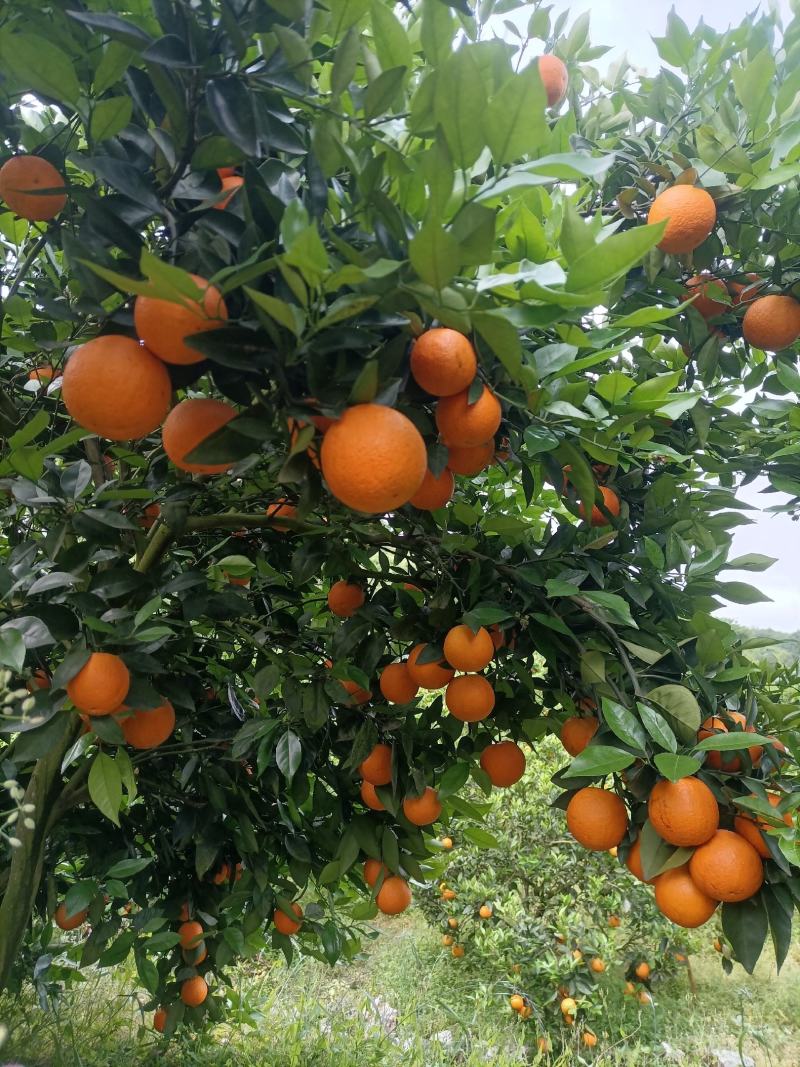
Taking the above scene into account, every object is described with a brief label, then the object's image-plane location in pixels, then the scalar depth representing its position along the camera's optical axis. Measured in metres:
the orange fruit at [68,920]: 1.61
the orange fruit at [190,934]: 1.64
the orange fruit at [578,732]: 1.09
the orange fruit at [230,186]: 0.63
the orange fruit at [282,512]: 1.04
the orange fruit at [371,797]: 1.36
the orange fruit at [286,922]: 1.68
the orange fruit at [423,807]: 1.29
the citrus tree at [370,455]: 0.57
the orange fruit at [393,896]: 1.41
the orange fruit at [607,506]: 1.14
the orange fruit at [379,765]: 1.29
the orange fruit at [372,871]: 1.43
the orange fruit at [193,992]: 1.77
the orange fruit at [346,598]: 1.37
